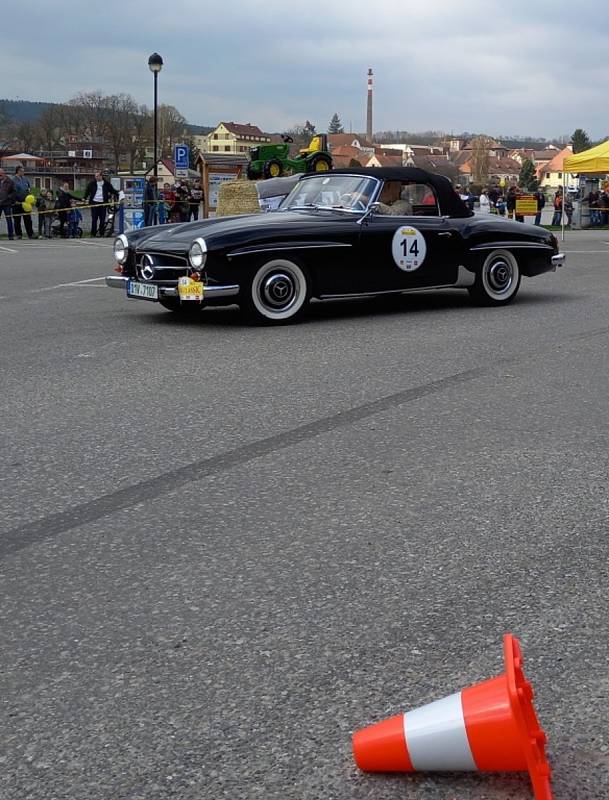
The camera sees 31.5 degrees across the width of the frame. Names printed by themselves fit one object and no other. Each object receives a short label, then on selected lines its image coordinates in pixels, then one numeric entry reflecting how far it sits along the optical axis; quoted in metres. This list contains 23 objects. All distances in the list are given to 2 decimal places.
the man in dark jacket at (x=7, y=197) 24.64
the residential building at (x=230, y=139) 194.50
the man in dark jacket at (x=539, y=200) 35.09
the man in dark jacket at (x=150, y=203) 26.39
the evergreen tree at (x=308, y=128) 166.27
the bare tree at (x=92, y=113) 109.62
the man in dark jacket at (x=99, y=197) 26.03
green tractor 34.75
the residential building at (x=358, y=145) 190.68
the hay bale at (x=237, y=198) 23.16
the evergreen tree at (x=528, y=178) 154.38
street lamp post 29.70
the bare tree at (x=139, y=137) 101.06
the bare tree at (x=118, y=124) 105.44
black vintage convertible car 9.36
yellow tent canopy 27.11
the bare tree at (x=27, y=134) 123.62
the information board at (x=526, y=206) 34.84
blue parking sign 31.25
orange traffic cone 2.28
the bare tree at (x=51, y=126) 118.00
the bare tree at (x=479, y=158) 160.50
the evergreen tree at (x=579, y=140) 162.50
